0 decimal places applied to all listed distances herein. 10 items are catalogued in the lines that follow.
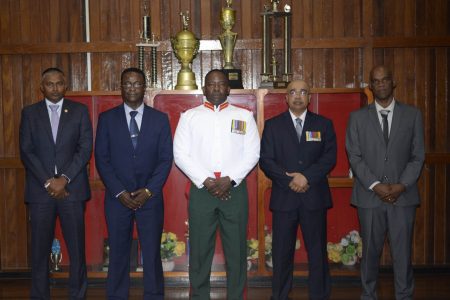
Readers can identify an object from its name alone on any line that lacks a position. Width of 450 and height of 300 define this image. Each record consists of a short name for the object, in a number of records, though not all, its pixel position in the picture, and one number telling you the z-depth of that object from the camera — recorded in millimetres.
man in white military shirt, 3959
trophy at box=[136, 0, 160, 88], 5102
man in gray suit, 3926
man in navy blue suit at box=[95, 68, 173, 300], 3996
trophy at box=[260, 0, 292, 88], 5020
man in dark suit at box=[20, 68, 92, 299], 4059
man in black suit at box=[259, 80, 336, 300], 4035
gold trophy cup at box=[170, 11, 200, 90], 5016
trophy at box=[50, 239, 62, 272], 5105
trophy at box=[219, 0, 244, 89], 5000
